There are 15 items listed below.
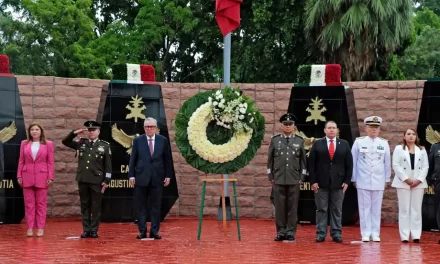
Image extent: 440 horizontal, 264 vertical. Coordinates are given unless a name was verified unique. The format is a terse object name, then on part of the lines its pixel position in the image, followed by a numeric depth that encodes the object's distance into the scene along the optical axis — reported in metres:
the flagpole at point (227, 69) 13.24
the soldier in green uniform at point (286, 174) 10.46
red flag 13.18
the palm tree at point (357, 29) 17.53
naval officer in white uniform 10.67
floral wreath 10.46
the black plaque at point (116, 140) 12.59
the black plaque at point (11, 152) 12.05
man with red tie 10.59
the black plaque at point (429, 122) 11.93
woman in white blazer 10.70
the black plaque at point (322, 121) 12.49
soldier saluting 10.80
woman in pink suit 10.85
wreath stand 10.41
